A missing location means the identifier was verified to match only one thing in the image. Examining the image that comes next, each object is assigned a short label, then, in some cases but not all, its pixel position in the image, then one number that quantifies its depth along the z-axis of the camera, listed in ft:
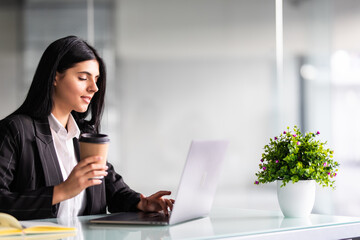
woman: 9.52
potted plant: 8.92
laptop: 8.25
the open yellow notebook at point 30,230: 7.48
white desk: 7.70
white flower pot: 8.92
